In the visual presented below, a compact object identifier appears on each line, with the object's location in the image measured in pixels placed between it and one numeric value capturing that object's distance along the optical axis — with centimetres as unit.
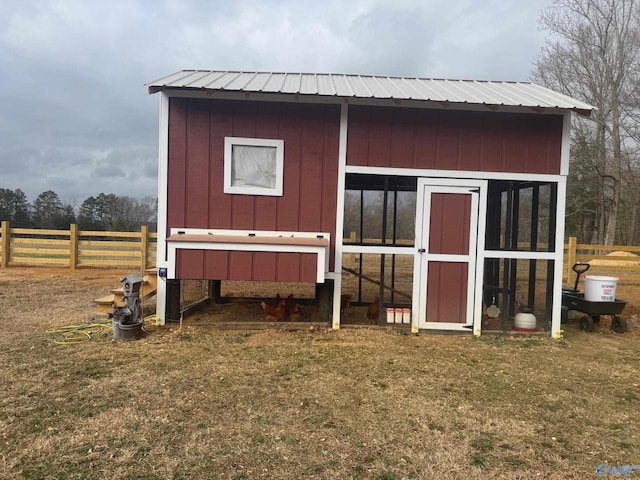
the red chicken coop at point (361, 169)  532
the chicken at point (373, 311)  609
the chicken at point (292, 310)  593
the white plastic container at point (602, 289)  575
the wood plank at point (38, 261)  1249
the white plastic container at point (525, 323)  556
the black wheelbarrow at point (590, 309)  575
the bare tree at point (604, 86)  1609
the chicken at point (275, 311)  589
